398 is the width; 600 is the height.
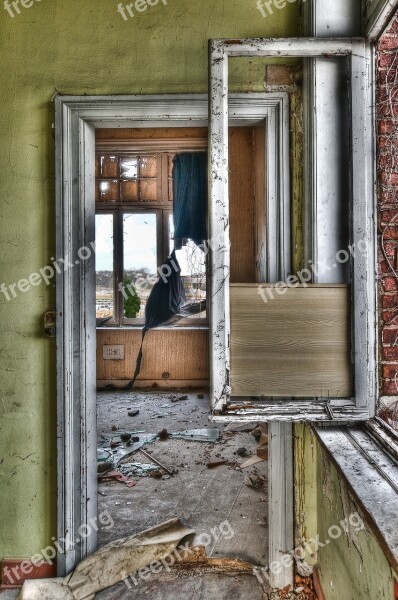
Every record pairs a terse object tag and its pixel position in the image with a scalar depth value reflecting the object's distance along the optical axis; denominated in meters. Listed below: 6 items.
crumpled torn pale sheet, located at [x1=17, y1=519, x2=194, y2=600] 1.87
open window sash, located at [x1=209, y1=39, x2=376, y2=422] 1.43
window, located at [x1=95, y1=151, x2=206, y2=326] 5.43
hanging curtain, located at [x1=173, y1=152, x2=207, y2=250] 4.83
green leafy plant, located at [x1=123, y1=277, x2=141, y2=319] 5.51
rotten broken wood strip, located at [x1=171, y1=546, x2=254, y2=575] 2.08
